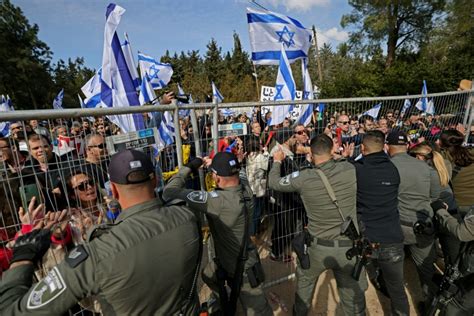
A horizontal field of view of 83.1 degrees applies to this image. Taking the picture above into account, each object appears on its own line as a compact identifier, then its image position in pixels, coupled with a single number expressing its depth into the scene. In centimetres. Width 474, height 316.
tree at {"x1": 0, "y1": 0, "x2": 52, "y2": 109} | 3191
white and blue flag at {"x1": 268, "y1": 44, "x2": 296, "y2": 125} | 421
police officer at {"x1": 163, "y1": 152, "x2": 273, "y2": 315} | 240
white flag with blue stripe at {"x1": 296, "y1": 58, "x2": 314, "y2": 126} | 401
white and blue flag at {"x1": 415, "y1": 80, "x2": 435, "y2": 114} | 622
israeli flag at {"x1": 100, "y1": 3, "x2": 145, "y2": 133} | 369
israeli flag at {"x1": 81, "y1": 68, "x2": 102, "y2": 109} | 732
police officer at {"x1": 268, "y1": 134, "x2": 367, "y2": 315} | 275
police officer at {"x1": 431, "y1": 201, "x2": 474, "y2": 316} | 240
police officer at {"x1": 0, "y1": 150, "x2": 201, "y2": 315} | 130
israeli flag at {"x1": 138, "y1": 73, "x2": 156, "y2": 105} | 501
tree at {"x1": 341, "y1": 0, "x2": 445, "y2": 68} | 2355
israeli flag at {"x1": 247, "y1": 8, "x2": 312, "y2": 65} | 467
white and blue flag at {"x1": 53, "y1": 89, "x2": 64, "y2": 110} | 1020
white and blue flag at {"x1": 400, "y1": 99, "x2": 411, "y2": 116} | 576
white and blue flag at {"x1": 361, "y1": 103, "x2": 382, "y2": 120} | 529
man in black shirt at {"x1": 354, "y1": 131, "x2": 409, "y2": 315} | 295
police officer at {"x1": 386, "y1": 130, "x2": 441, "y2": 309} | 319
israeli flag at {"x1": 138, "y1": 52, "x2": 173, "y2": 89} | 696
